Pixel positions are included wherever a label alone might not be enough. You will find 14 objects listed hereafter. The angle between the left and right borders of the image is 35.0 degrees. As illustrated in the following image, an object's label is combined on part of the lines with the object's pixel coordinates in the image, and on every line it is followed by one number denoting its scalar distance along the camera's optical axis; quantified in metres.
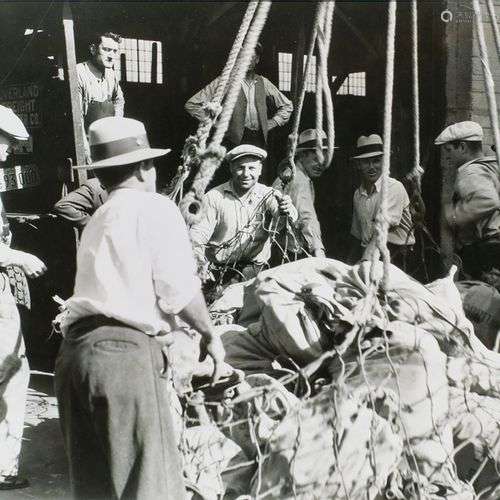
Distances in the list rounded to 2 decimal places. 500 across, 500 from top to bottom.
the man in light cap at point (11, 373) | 4.43
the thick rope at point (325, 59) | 3.95
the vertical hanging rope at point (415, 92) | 4.43
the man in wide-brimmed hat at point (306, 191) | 6.38
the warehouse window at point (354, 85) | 10.09
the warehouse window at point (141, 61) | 9.45
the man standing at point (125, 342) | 2.92
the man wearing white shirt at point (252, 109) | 7.55
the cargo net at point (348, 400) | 3.22
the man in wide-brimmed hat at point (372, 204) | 6.84
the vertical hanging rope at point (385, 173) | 3.36
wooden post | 6.32
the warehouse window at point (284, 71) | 9.67
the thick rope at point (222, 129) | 3.70
